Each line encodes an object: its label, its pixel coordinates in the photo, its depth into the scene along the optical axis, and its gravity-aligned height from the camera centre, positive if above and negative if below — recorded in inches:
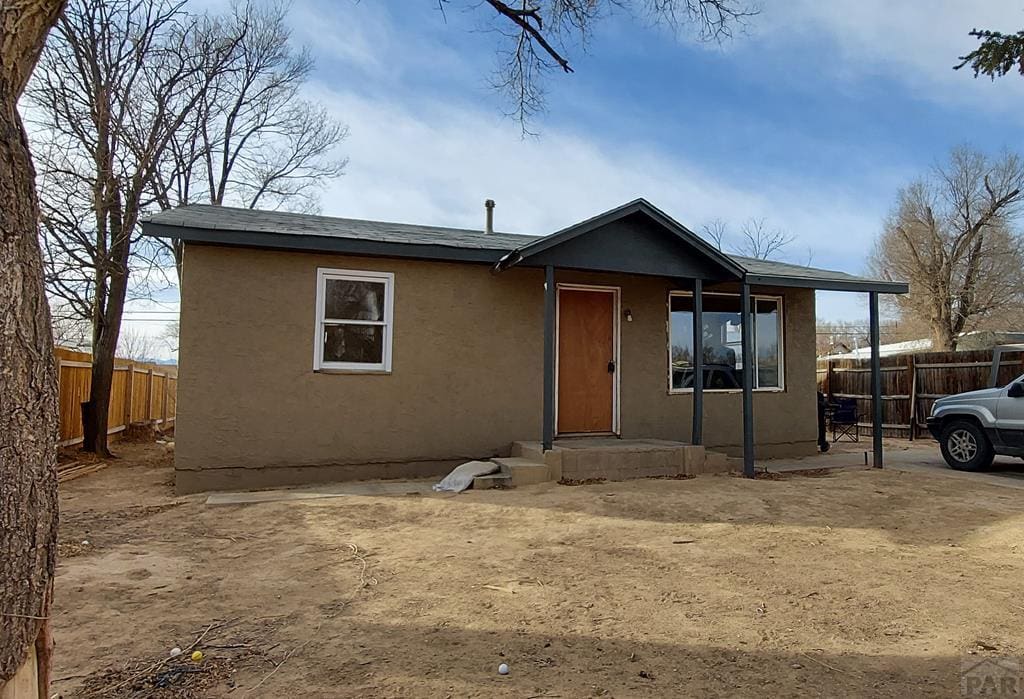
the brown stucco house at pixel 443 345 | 274.8 +20.3
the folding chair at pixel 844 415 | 470.3 -20.7
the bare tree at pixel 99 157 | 440.5 +171.6
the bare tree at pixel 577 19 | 257.9 +160.6
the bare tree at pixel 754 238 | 1061.1 +265.5
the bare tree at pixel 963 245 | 912.3 +227.5
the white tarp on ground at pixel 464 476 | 263.6 -41.3
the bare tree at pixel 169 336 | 1050.8 +79.6
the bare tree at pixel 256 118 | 614.2 +318.2
